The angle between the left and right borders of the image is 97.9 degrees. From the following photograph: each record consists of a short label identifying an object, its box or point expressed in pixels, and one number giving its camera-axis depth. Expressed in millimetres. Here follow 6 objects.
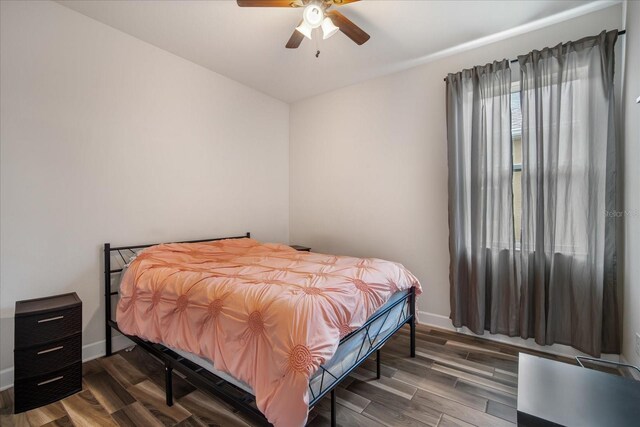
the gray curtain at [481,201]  2473
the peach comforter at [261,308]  1186
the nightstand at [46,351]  1720
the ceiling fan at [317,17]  1864
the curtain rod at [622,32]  2038
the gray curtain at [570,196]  2088
